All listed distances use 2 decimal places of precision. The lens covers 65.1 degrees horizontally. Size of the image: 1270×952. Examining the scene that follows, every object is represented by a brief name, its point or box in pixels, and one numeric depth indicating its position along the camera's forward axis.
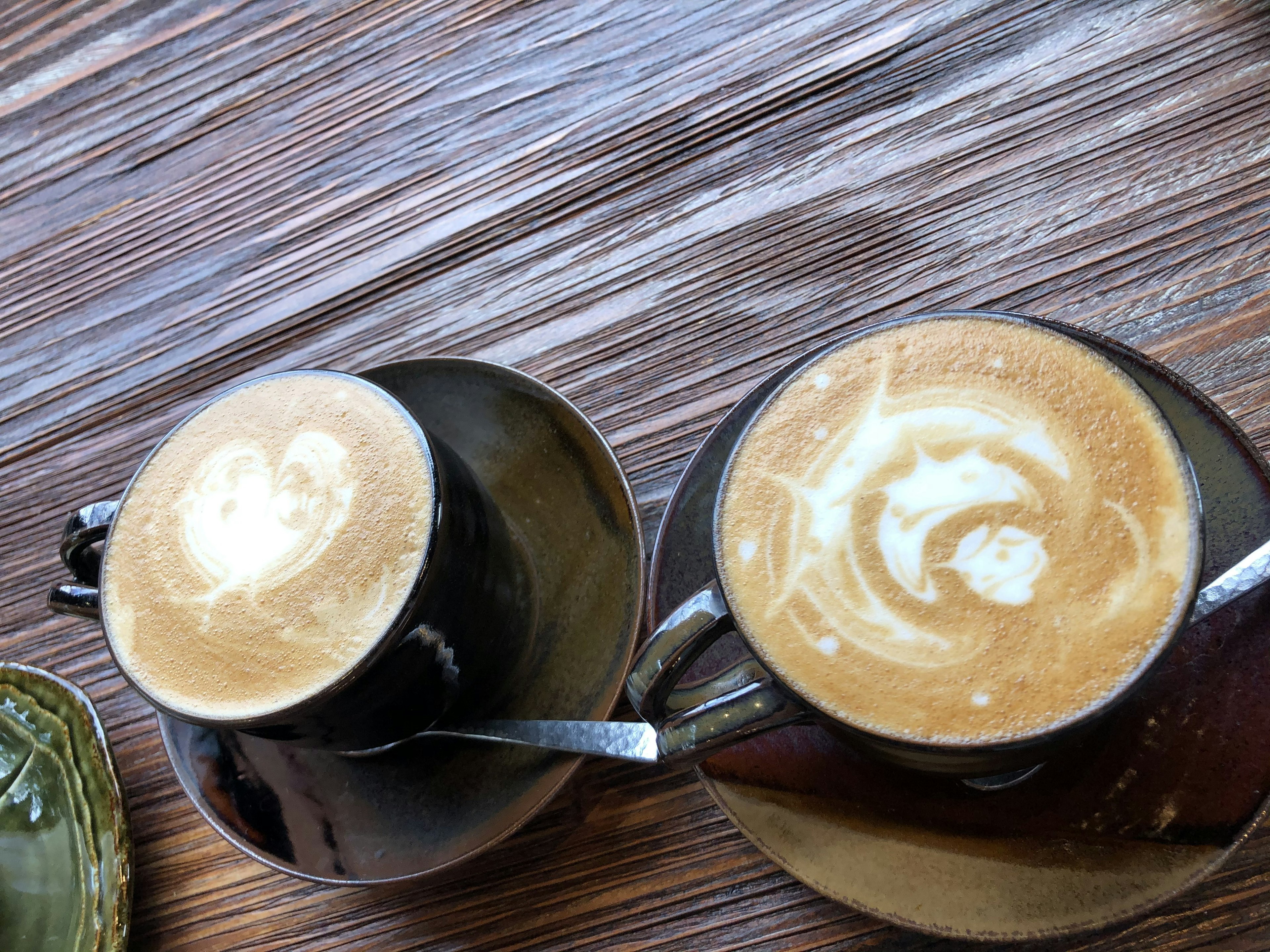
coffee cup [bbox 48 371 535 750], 0.22
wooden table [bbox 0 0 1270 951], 0.26
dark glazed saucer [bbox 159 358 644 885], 0.24
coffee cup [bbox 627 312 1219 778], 0.18
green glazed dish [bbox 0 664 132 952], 0.26
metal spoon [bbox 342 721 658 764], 0.22
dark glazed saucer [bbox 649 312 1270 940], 0.19
